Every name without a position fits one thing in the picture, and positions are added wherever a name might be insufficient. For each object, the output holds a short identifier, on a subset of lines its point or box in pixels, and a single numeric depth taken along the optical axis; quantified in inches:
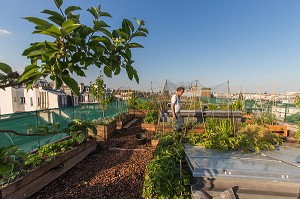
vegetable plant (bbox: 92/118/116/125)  276.3
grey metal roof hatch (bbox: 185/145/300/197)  110.7
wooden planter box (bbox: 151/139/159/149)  222.4
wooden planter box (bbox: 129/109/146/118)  464.8
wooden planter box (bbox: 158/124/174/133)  264.5
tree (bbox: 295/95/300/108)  247.6
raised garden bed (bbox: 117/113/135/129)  331.3
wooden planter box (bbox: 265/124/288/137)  259.6
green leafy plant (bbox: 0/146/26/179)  33.0
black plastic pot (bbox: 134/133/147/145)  234.4
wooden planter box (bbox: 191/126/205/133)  259.0
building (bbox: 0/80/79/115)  1218.0
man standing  244.1
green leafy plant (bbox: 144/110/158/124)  328.3
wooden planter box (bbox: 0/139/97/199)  111.1
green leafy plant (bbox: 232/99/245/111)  401.5
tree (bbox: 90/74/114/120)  305.0
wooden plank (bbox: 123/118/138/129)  334.8
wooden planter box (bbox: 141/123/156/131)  309.2
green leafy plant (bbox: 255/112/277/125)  287.4
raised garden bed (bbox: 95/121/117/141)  259.3
